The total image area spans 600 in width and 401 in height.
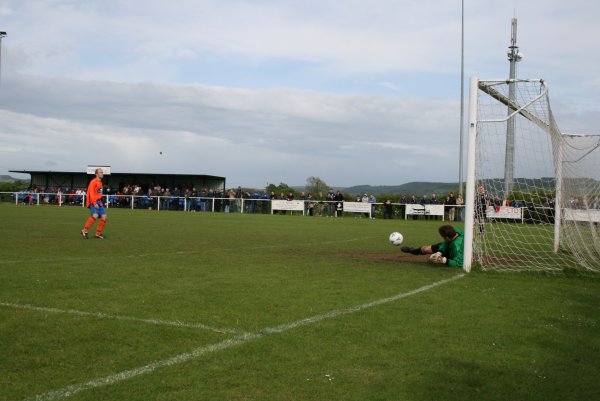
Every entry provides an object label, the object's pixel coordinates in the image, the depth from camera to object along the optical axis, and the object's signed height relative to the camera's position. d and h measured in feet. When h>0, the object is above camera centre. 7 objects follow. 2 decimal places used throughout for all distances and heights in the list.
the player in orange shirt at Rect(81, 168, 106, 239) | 53.06 -0.84
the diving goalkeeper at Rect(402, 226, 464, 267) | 39.04 -3.10
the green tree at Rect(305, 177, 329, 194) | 217.36 +6.90
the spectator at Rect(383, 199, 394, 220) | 128.77 -1.66
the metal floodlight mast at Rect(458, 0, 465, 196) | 135.66 +25.89
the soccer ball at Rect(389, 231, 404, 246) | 46.03 -2.89
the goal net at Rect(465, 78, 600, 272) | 38.04 +1.13
